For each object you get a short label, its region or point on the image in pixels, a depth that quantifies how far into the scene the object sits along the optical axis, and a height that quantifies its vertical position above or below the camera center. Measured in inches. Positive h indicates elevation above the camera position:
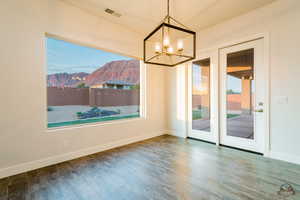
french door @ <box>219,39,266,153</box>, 117.5 +1.4
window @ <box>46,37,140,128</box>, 111.9 +12.8
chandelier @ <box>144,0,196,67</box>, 158.2 +66.7
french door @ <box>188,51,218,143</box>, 143.6 +0.5
